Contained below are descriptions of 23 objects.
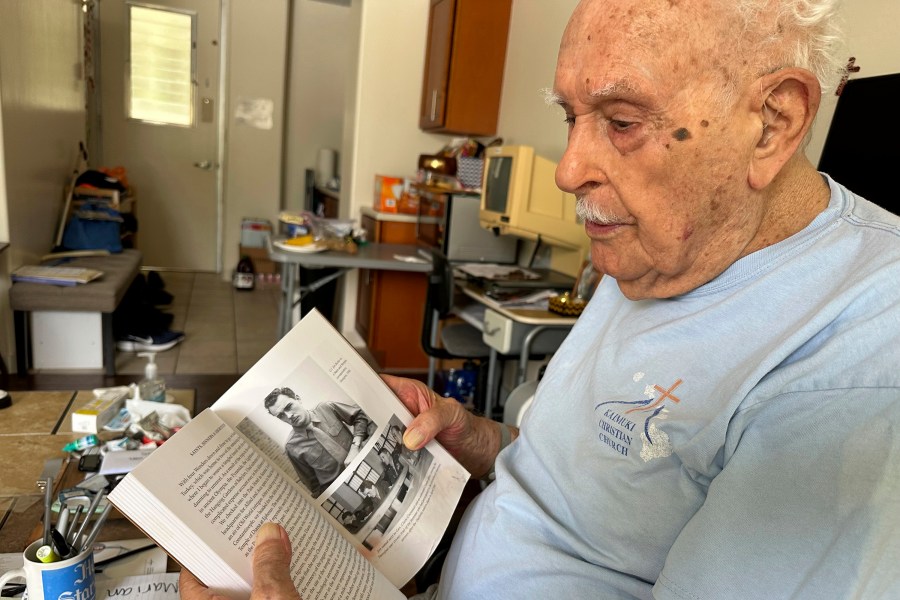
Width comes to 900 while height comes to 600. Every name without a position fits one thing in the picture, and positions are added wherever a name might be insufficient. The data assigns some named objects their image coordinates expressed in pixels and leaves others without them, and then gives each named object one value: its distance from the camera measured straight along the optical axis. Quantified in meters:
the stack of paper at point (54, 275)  2.78
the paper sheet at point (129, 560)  0.76
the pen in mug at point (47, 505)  0.64
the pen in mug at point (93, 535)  0.64
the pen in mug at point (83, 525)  0.64
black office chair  2.58
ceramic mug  0.62
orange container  3.64
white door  5.12
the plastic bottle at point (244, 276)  5.19
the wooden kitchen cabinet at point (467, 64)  3.45
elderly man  0.48
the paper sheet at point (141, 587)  0.71
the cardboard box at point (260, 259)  5.45
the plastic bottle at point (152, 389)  1.26
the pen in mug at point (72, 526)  0.66
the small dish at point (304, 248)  2.79
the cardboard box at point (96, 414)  1.11
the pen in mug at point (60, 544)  0.64
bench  2.74
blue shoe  3.34
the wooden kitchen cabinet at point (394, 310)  3.60
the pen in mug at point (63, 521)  0.67
